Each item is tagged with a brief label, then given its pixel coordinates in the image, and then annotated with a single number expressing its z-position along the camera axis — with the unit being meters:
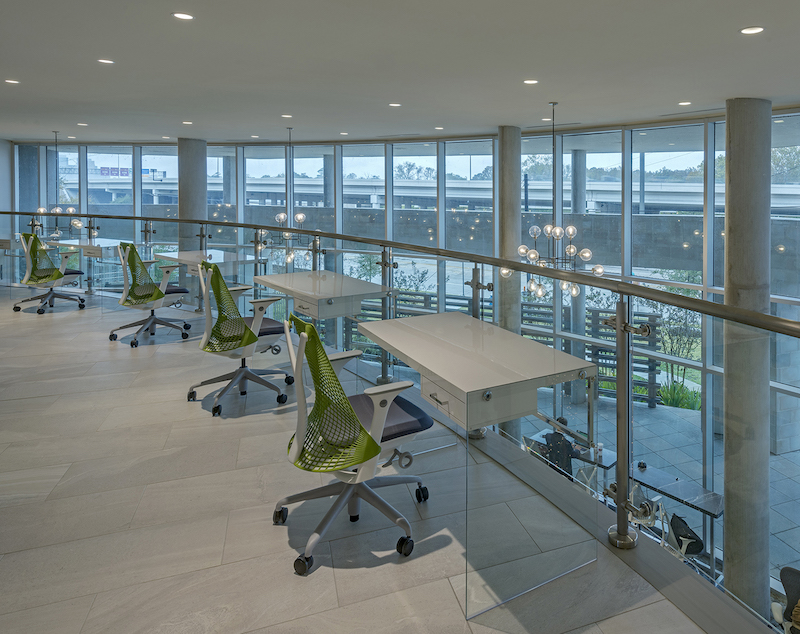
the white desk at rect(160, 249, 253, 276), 6.38
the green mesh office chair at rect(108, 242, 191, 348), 5.73
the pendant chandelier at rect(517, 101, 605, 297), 8.80
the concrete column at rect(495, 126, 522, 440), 10.11
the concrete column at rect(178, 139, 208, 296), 12.24
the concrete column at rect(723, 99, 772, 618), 1.71
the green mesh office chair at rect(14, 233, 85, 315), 7.26
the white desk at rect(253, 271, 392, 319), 3.99
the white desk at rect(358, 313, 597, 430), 2.03
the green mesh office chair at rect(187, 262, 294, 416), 3.95
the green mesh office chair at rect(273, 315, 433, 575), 2.22
